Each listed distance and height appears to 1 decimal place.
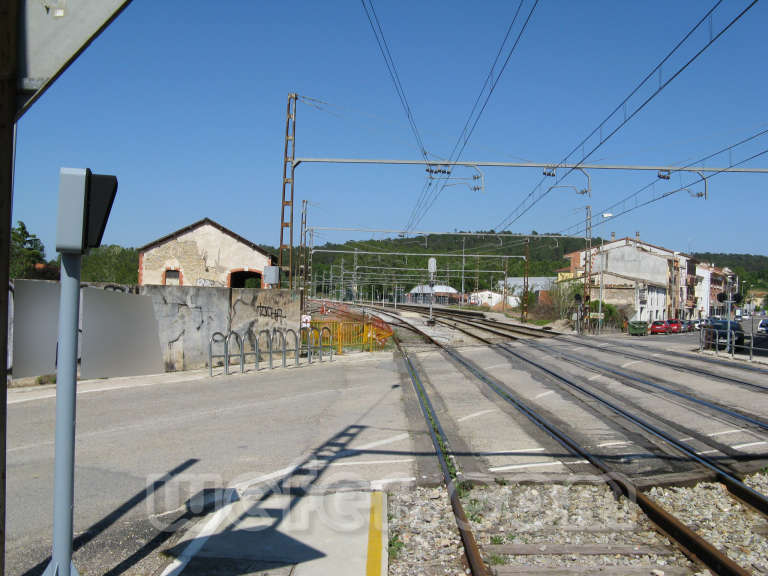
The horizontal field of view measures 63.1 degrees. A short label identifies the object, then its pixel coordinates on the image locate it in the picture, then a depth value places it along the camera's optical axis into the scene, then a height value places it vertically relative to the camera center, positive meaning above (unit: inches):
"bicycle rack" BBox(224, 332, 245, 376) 625.0 -65.5
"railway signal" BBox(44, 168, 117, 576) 144.9 -3.7
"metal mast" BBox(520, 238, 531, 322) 2154.3 -24.6
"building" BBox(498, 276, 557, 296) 4156.5 +98.1
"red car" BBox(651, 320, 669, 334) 2130.9 -94.2
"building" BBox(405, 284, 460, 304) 4594.0 -0.2
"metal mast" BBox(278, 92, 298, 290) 832.5 +164.6
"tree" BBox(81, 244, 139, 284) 2226.6 +82.3
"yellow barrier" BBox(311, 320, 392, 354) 929.5 -67.4
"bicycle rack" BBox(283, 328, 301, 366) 724.7 -64.2
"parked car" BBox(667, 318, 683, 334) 2190.0 -89.6
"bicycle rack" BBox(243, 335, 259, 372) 730.8 -62.7
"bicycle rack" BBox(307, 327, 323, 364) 745.3 -67.1
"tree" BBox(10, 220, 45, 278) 1159.0 +70.7
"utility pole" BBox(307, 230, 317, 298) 1531.7 +137.8
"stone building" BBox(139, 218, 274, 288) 1198.3 +62.9
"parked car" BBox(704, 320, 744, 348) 1064.8 -61.3
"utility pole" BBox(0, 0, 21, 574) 119.9 +25.0
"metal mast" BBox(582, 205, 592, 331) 1626.5 +88.8
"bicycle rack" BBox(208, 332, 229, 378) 608.0 -61.9
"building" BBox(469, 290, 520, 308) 4116.6 -16.8
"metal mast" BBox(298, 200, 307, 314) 849.8 +32.4
